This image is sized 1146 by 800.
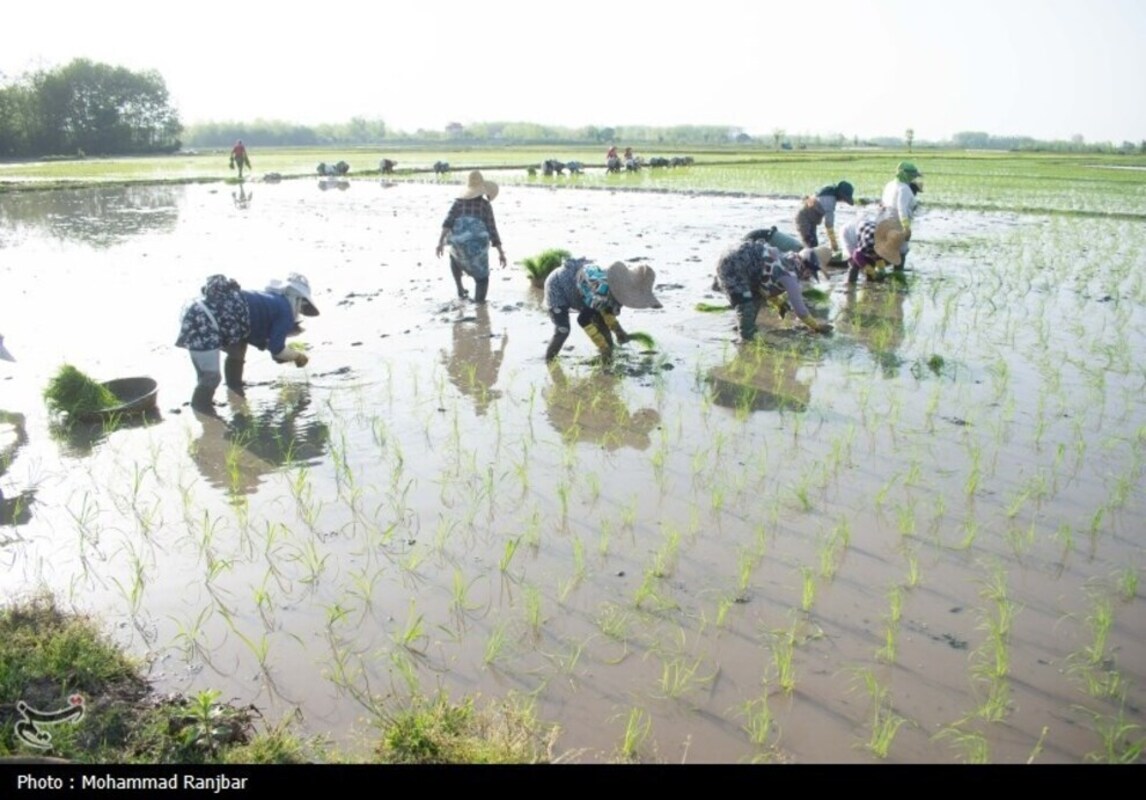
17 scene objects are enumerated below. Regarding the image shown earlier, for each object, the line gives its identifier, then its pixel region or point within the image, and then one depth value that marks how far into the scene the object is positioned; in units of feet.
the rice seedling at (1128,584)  9.49
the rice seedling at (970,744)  7.11
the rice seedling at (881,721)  7.23
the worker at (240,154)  82.14
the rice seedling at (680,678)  8.05
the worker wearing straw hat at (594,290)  17.90
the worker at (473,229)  24.44
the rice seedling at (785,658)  8.07
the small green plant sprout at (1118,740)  7.03
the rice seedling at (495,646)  8.60
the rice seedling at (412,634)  8.81
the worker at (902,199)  27.61
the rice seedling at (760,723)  7.37
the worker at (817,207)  27.35
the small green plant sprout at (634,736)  7.18
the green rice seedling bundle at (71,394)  15.44
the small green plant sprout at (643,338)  19.67
